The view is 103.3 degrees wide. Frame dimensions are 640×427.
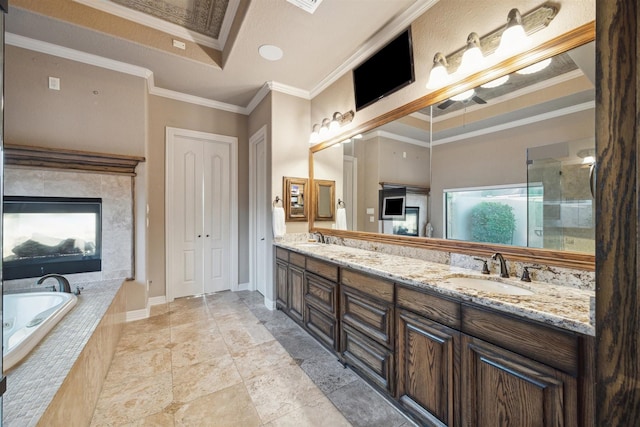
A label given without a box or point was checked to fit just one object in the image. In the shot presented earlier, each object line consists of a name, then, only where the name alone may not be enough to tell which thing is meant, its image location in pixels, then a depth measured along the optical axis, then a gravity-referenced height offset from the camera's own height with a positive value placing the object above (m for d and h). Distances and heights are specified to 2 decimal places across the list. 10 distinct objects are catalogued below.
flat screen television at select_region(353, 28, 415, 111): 2.10 +1.29
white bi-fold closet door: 3.55 -0.01
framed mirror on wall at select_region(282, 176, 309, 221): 3.26 +0.18
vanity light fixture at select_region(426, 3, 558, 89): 1.38 +1.02
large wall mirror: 1.29 +0.33
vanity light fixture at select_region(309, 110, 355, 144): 2.82 +1.01
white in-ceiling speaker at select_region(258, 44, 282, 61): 2.52 +1.64
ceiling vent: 1.96 +1.64
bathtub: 1.32 -0.72
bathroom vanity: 0.93 -0.63
